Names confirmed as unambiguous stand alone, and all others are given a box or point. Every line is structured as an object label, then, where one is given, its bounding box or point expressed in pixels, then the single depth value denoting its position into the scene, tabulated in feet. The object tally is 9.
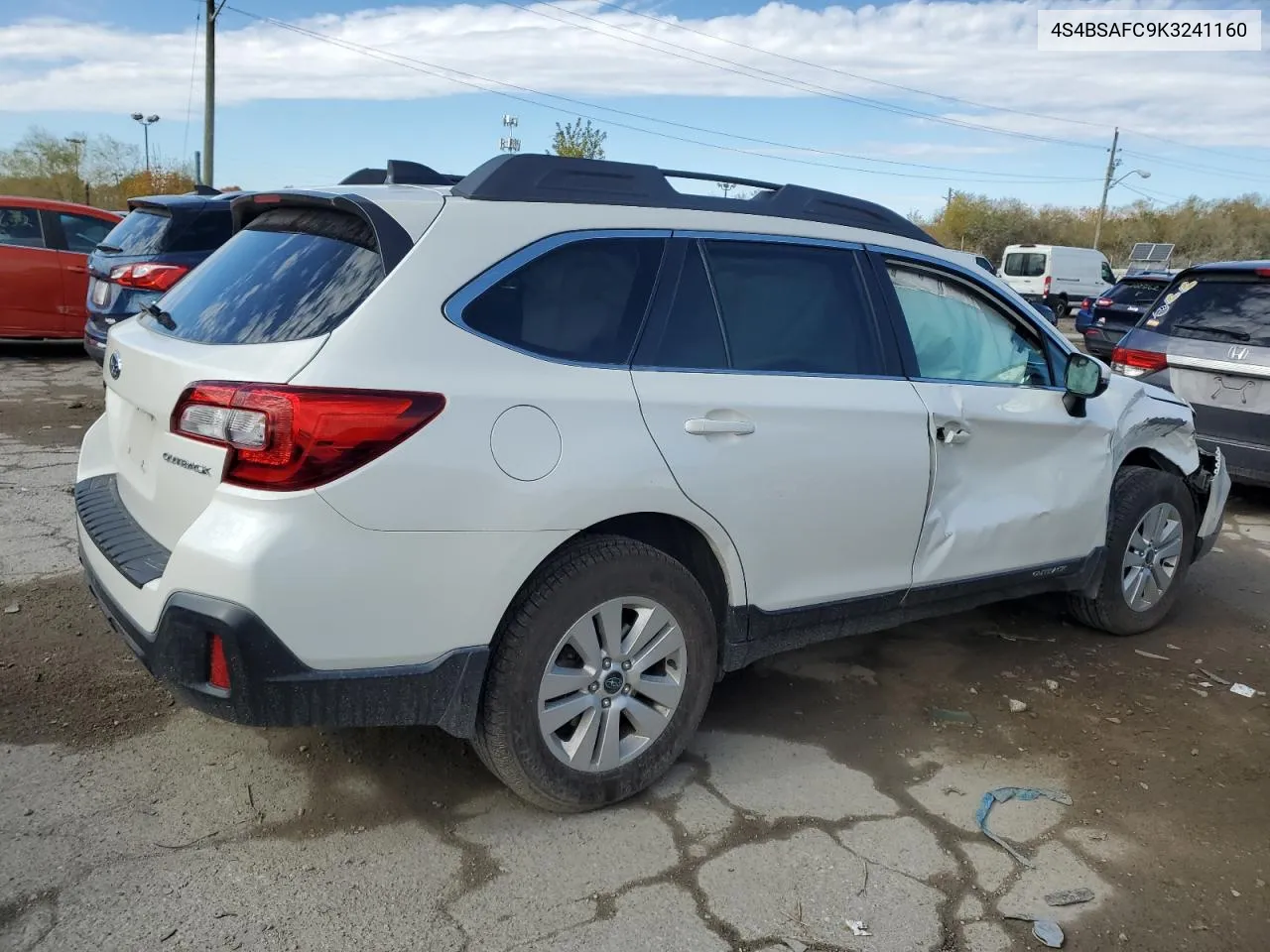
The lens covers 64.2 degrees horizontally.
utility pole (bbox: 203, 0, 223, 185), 74.28
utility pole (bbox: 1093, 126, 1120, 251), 185.57
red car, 33.58
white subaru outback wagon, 7.96
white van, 97.45
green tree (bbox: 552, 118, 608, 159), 109.81
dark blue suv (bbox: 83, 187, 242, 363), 25.98
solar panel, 125.66
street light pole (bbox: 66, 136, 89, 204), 170.10
